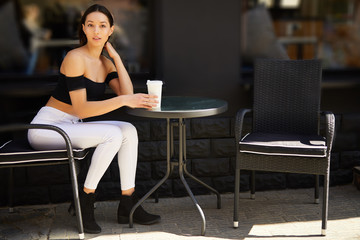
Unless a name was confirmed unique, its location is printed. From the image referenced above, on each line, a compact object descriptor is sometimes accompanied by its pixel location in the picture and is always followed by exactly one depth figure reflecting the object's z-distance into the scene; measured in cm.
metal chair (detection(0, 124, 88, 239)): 302
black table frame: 306
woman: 312
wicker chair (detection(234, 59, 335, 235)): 360
